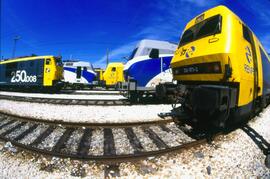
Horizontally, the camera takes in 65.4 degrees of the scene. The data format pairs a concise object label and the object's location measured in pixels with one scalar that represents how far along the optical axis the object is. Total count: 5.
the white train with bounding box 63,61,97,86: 22.21
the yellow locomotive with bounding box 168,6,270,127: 4.27
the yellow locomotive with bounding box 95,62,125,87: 23.78
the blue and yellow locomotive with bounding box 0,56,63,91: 15.83
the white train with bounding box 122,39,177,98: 9.05
